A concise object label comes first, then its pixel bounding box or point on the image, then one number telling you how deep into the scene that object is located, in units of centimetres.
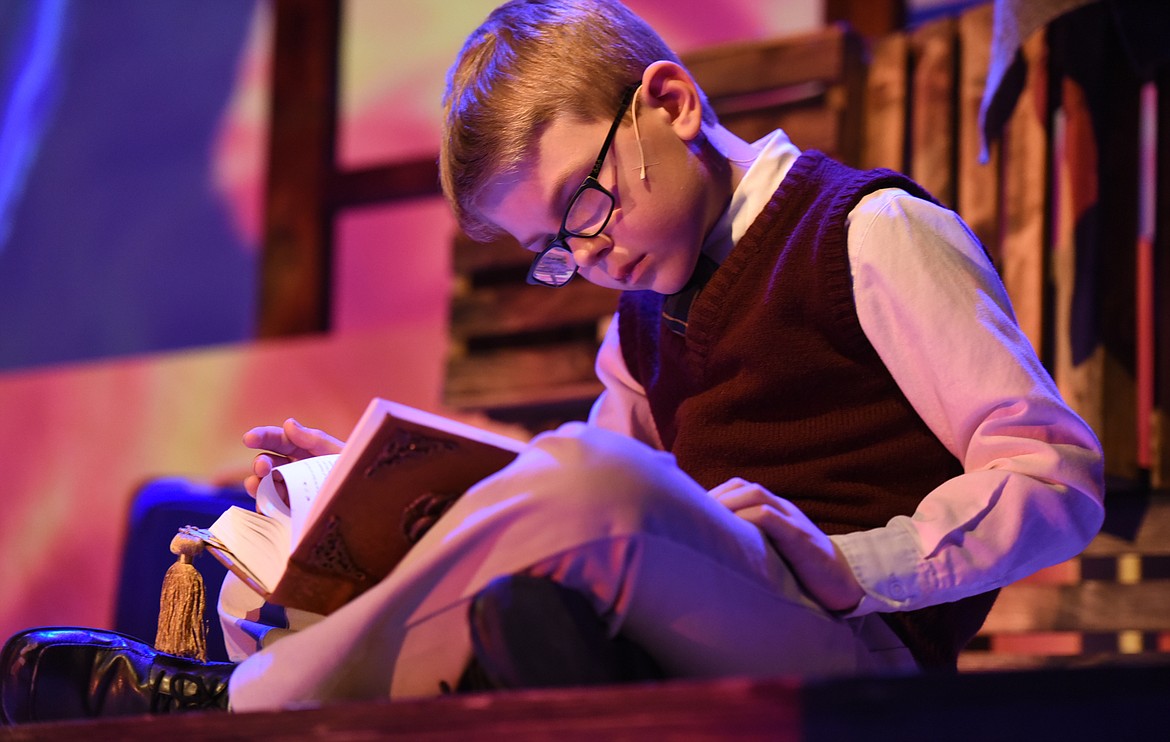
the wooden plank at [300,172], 413
